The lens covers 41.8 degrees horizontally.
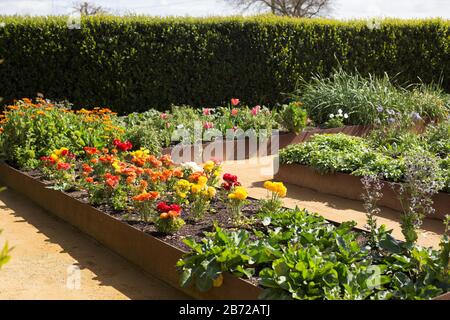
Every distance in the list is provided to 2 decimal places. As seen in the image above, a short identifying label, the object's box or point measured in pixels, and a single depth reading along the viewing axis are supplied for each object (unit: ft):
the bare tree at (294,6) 130.82
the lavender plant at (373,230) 14.95
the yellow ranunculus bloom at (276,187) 17.22
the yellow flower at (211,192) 17.69
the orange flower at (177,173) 19.84
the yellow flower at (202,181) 17.98
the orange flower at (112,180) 19.26
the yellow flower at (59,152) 22.79
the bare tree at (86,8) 128.36
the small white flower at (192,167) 21.56
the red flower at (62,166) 21.82
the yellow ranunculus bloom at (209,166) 20.33
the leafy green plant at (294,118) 33.99
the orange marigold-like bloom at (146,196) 16.88
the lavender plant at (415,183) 14.11
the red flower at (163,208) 16.21
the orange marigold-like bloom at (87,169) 21.33
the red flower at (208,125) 32.58
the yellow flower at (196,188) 17.58
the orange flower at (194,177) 18.88
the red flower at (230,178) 18.62
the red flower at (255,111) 35.70
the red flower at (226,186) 18.53
